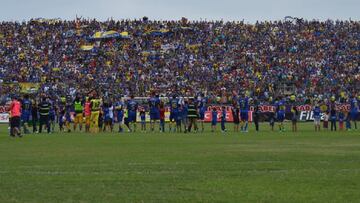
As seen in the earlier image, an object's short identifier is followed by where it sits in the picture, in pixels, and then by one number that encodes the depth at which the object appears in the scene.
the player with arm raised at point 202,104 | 51.06
